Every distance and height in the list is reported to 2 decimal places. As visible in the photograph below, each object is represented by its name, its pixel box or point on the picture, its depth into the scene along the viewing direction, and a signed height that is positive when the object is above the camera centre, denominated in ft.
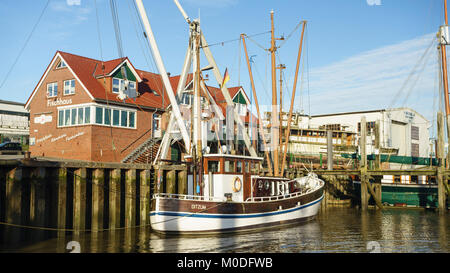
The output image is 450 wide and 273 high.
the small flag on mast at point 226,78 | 83.30 +15.98
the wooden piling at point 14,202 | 57.11 -6.74
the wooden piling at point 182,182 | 88.99 -6.06
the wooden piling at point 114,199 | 73.00 -8.03
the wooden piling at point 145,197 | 80.01 -8.41
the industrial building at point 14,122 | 186.21 +16.60
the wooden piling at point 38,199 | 60.44 -6.71
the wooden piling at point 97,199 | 69.67 -7.61
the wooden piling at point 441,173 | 105.50 -5.10
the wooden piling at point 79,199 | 66.59 -7.39
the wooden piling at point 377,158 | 125.88 -1.31
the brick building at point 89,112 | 103.55 +11.93
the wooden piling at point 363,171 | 116.98 -4.97
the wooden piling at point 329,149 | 132.57 +1.70
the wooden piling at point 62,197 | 63.72 -6.69
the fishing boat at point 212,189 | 67.26 -6.75
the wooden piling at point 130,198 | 76.43 -8.22
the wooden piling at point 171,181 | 86.22 -5.62
